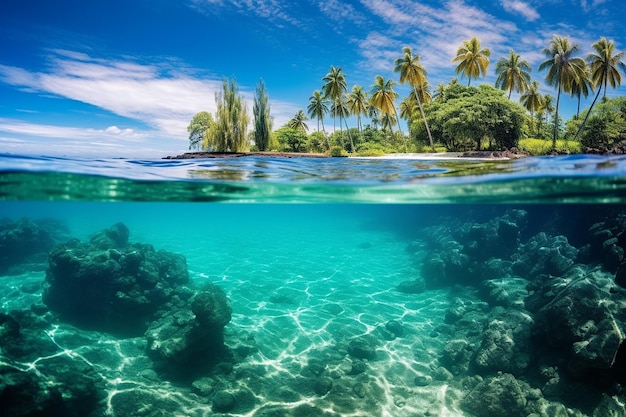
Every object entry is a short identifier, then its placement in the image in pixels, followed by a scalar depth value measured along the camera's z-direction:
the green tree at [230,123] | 25.91
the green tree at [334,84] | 50.41
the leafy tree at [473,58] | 47.44
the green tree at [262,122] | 31.34
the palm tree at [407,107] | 51.47
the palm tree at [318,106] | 59.75
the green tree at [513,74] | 48.84
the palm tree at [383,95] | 48.03
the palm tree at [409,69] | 43.44
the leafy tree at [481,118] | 35.69
